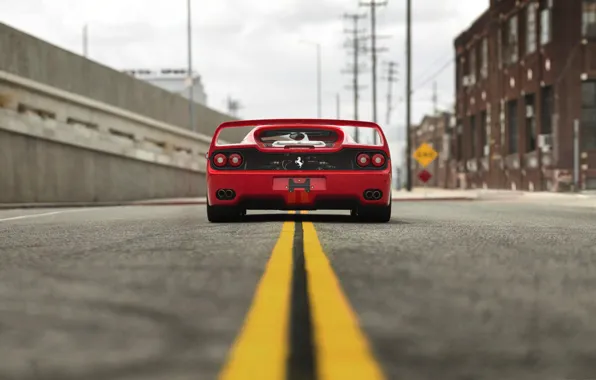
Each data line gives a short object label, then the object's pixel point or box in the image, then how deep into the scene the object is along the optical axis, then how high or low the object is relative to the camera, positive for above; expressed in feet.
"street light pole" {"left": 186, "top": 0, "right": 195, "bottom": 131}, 122.83 +13.68
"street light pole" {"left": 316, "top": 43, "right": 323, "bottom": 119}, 233.47 +27.56
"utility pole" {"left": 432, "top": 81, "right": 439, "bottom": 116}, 373.40 +32.01
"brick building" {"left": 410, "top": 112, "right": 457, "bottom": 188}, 214.07 +8.85
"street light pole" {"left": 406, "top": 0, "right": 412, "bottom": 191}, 139.33 +15.71
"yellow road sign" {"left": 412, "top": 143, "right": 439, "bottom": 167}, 107.76 +2.48
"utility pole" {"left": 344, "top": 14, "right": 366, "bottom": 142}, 242.78 +31.74
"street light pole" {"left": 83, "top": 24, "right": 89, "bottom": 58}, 212.39 +32.92
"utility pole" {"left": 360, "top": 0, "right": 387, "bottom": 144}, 194.78 +26.71
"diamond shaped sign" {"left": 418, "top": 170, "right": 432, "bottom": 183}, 106.25 +0.00
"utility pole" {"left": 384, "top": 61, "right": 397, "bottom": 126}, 283.18 +29.73
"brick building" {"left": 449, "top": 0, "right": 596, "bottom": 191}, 126.21 +12.55
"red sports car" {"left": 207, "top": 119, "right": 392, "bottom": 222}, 35.50 +0.04
